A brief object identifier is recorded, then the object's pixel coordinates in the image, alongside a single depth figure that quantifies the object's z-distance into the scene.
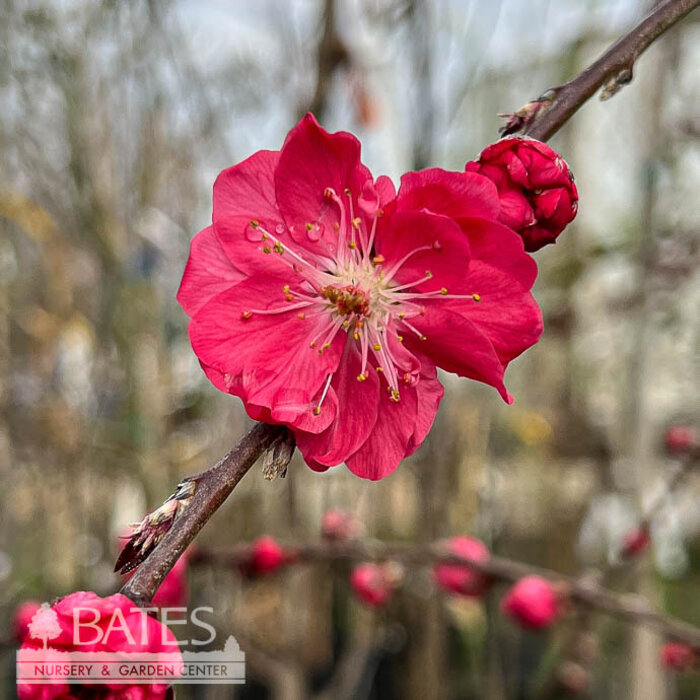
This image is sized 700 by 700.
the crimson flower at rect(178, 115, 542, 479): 0.11
